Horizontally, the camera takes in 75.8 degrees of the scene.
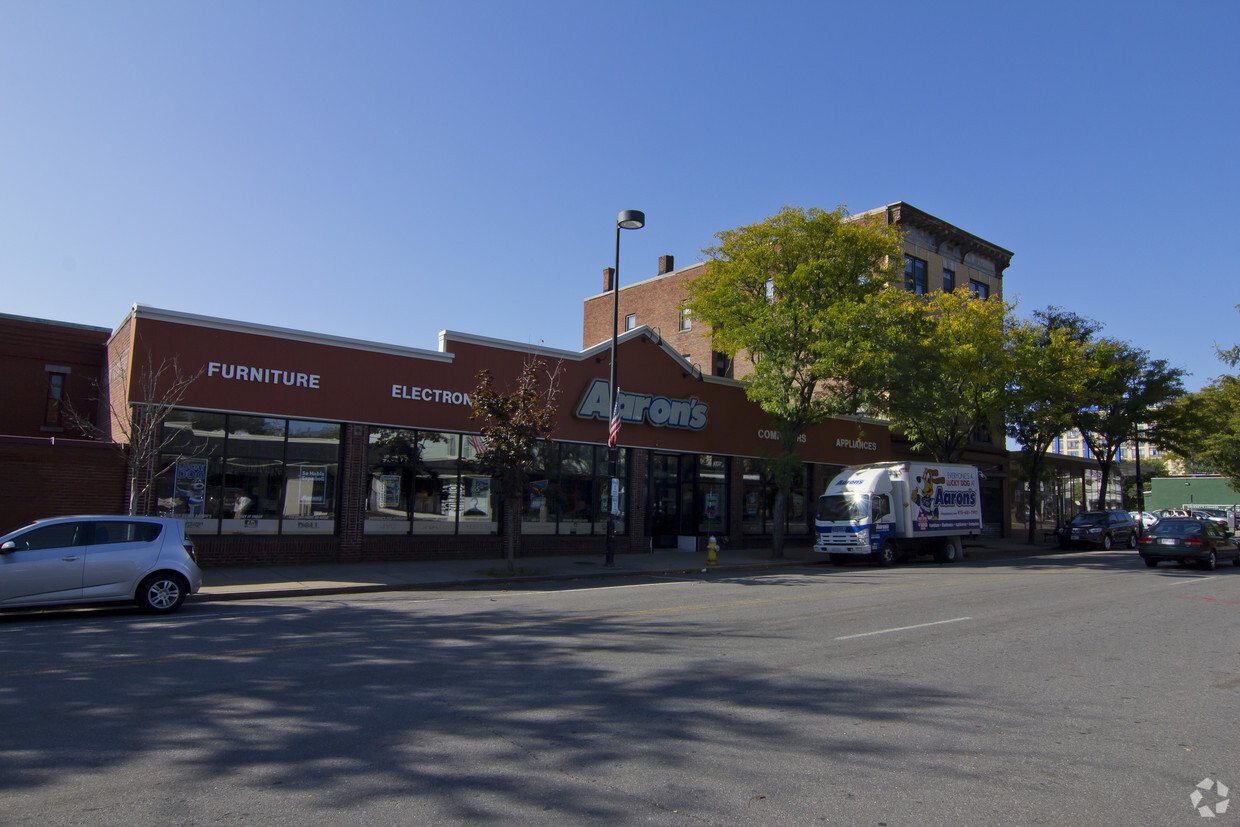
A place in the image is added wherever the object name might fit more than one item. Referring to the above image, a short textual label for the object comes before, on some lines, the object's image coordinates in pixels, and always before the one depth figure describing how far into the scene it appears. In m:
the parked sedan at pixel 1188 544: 22.77
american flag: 21.03
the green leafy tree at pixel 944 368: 25.27
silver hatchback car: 11.35
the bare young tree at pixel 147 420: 17.06
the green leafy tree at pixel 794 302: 24.12
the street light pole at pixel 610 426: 19.75
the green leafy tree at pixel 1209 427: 40.62
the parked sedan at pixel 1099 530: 35.97
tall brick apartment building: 38.69
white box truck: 24.67
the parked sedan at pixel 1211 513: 42.34
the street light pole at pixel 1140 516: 38.80
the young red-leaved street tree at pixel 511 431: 18.39
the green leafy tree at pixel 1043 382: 31.50
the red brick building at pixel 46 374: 23.48
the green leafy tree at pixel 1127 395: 37.69
